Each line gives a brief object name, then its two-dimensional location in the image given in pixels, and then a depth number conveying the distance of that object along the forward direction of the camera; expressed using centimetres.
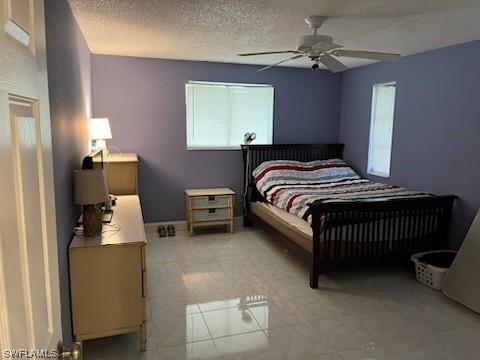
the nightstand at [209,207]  459
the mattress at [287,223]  337
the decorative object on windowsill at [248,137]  503
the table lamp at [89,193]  226
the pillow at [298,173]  460
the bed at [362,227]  318
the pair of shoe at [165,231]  463
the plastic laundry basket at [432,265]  318
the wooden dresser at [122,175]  383
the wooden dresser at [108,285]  215
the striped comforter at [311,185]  375
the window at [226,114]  487
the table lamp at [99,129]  354
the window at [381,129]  459
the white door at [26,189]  61
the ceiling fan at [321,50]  273
